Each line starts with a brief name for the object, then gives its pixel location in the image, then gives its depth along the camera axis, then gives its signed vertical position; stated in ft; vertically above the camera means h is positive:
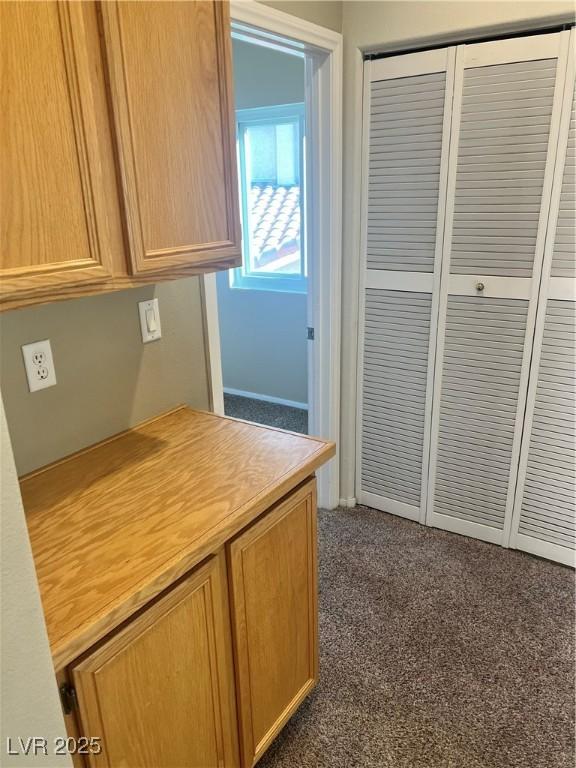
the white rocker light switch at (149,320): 5.39 -1.12
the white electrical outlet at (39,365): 4.41 -1.24
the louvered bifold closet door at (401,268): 7.45 -1.03
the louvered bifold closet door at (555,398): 6.82 -2.63
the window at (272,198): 12.82 -0.04
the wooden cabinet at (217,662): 3.43 -3.20
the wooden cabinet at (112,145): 3.12 +0.33
